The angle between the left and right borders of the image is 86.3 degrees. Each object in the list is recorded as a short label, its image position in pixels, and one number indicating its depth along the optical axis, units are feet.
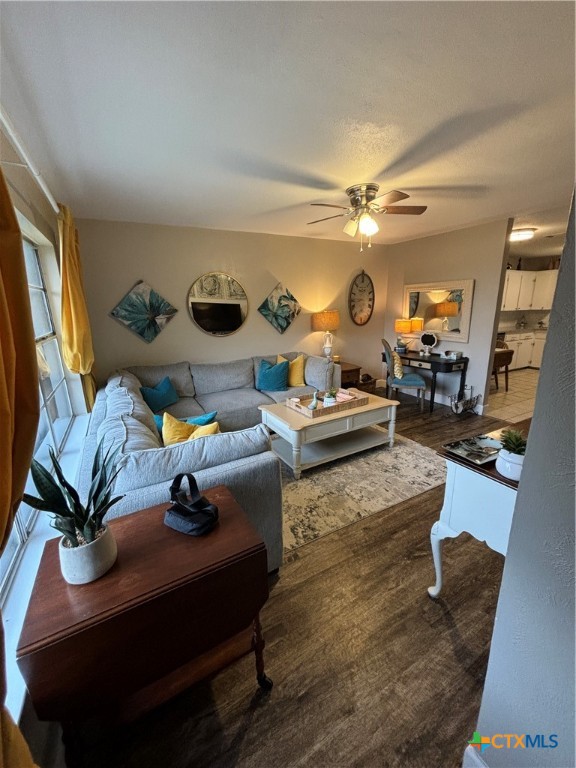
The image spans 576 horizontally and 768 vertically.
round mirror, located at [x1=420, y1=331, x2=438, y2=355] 15.32
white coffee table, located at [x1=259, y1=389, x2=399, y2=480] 9.16
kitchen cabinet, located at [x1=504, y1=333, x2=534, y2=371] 20.85
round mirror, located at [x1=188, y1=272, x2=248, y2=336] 13.01
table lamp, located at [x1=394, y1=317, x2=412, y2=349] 15.51
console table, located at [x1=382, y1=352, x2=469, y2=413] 13.80
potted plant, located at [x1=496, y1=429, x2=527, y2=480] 3.87
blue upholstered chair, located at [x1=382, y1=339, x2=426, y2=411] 13.87
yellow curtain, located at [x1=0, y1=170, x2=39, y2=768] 1.98
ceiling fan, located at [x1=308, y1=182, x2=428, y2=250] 8.07
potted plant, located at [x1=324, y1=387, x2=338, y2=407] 10.13
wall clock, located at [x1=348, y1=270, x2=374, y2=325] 16.70
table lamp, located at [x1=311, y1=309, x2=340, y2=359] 15.07
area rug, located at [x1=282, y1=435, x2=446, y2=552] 7.33
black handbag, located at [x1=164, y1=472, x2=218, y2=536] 3.72
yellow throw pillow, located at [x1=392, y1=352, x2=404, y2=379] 13.66
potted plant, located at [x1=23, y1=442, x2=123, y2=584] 3.00
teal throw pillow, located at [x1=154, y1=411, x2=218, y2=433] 7.43
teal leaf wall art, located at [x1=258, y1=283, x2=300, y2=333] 14.48
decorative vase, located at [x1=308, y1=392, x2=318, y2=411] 9.71
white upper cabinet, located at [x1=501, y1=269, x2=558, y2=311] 19.23
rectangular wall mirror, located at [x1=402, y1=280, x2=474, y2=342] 13.78
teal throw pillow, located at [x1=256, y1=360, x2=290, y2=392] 13.14
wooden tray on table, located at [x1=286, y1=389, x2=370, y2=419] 9.62
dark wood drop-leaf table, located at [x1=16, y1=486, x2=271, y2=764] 2.73
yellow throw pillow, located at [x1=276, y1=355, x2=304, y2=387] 13.64
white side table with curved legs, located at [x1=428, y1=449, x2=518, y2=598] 4.06
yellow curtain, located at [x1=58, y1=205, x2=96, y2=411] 7.37
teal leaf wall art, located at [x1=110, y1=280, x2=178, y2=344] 11.83
